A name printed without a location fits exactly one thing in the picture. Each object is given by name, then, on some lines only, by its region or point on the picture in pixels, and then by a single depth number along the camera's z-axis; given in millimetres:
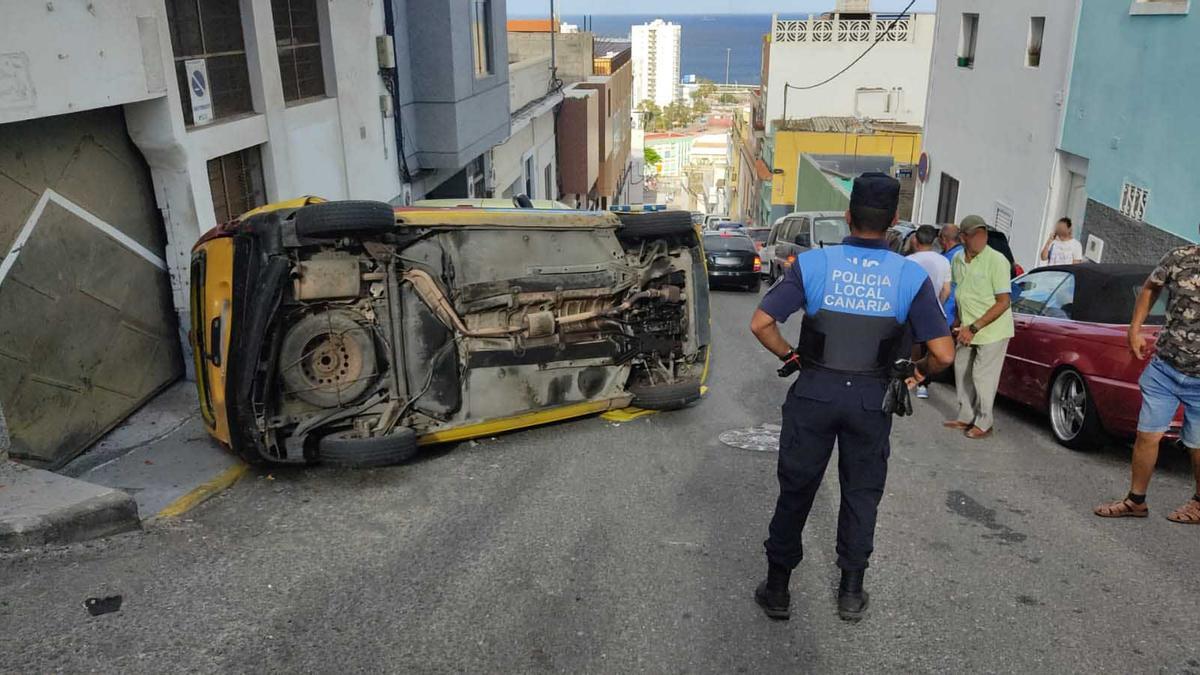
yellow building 34406
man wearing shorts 4695
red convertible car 6121
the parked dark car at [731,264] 17188
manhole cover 6469
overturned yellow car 5449
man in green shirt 6578
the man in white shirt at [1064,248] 10969
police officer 3672
